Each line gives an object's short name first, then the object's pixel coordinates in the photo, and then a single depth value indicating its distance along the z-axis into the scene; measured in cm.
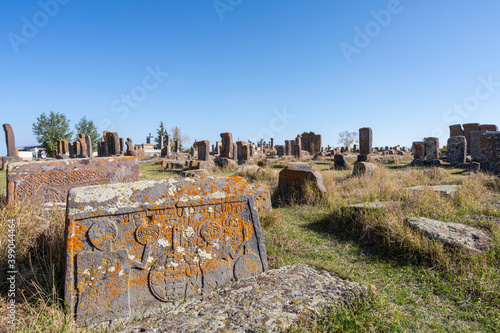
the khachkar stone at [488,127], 1870
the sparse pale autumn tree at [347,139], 5745
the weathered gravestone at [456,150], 1333
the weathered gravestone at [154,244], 183
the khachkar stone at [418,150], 1391
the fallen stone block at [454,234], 279
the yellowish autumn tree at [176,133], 4958
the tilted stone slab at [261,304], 158
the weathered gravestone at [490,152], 822
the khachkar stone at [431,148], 1357
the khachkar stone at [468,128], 1995
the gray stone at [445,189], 481
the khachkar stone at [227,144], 1568
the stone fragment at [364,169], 846
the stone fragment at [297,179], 558
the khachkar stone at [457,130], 2216
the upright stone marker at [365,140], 1573
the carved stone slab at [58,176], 405
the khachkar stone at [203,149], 1449
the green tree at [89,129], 4984
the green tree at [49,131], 4017
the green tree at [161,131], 4590
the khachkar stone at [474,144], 1583
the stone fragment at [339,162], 1279
